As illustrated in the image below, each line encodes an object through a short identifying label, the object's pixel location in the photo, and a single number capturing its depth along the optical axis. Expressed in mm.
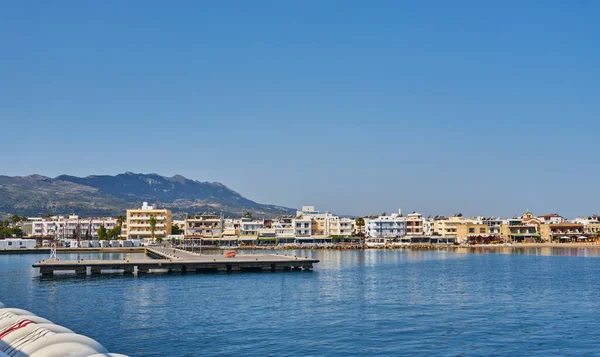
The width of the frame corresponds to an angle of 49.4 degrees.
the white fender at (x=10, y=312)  21219
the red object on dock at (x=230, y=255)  96938
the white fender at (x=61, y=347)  16469
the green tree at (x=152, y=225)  170250
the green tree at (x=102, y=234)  185250
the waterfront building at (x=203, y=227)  186250
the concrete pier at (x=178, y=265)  79625
